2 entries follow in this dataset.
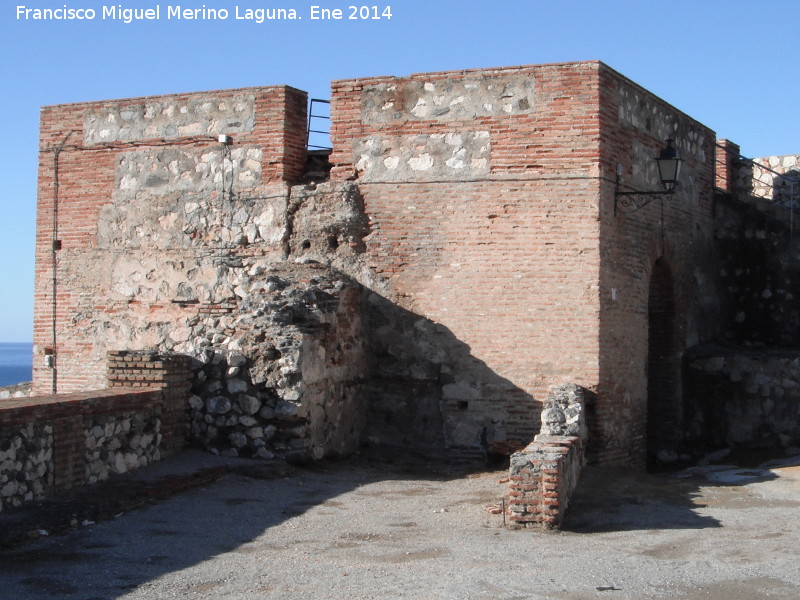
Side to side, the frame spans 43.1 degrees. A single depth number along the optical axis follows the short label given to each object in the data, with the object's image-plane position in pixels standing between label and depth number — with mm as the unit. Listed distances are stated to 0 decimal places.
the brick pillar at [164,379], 9938
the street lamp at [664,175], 12016
